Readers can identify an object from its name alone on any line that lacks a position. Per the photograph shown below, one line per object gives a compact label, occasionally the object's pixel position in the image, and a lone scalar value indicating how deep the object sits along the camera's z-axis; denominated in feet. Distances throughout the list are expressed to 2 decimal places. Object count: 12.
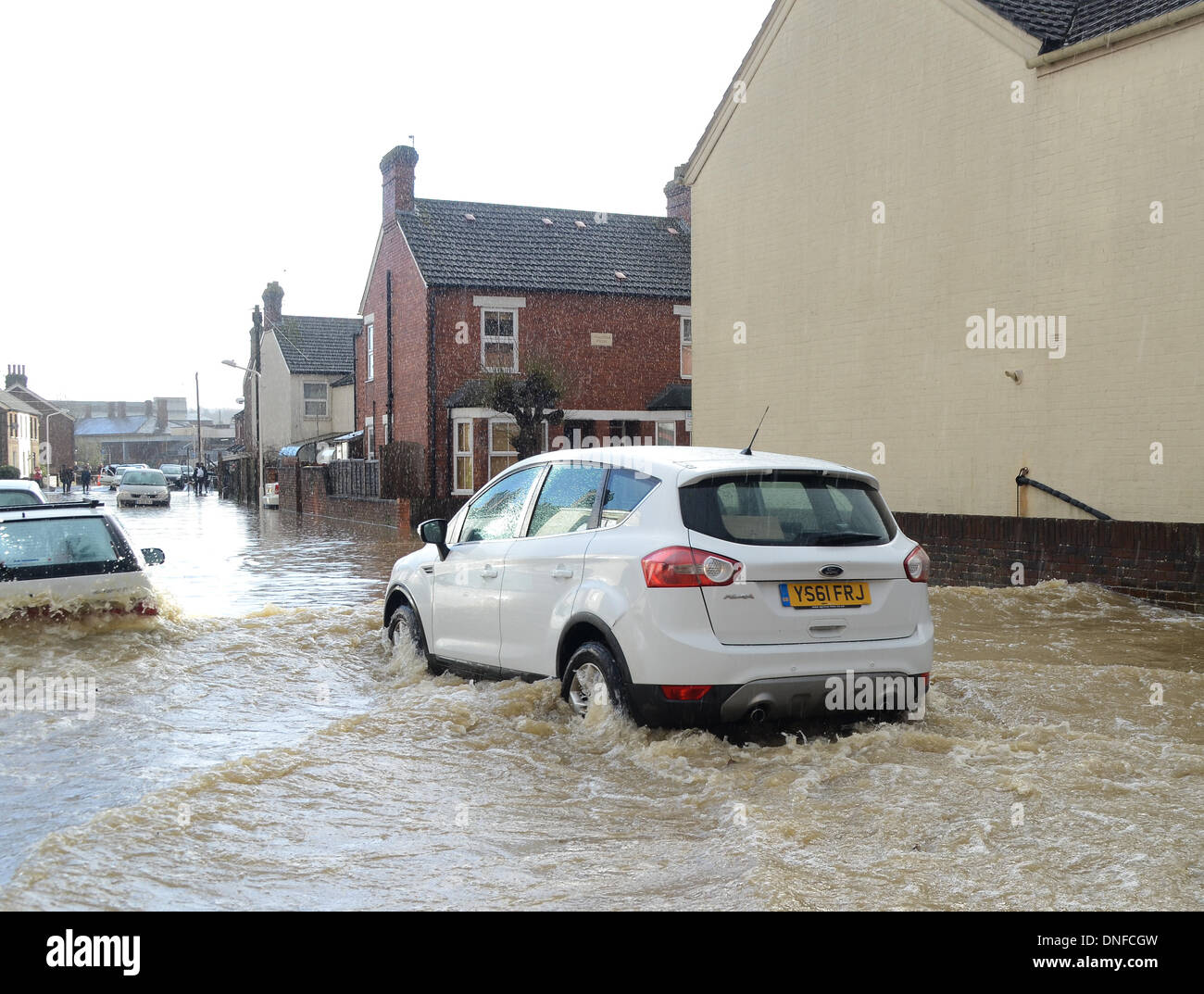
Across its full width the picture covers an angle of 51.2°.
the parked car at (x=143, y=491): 163.53
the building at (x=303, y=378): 184.03
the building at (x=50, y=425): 368.17
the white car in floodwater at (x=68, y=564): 32.32
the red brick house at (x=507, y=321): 110.22
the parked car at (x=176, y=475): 277.85
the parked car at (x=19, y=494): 45.47
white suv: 20.43
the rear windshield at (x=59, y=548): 32.86
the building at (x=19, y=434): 298.56
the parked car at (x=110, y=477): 286.46
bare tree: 96.63
